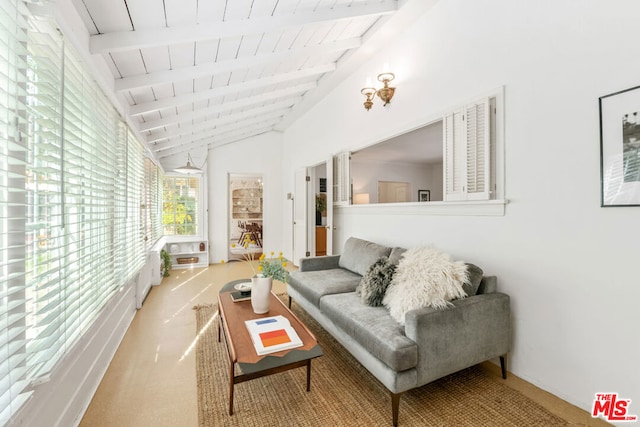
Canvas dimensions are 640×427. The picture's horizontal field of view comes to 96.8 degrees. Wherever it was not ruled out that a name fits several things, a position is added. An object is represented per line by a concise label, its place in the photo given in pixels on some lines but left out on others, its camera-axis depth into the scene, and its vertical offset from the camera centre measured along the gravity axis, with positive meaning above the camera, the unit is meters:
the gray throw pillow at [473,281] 1.96 -0.50
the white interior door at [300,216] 5.45 -0.10
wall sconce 3.10 +1.33
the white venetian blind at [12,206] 1.02 +0.03
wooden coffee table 1.60 -0.83
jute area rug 1.64 -1.21
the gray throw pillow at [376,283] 2.24 -0.58
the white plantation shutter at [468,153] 2.19 +0.47
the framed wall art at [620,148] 1.48 +0.33
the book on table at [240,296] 2.46 -0.75
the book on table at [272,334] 1.68 -0.79
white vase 2.16 -0.63
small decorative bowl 2.56 -0.70
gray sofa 1.64 -0.81
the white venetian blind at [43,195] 1.22 +0.08
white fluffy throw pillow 1.84 -0.50
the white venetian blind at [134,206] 3.00 +0.06
